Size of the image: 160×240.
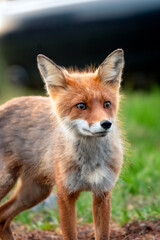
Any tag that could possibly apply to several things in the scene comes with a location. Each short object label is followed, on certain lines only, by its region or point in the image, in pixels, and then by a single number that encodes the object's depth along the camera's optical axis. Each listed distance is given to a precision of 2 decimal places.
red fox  8.55
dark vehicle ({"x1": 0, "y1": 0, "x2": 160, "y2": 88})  20.19
